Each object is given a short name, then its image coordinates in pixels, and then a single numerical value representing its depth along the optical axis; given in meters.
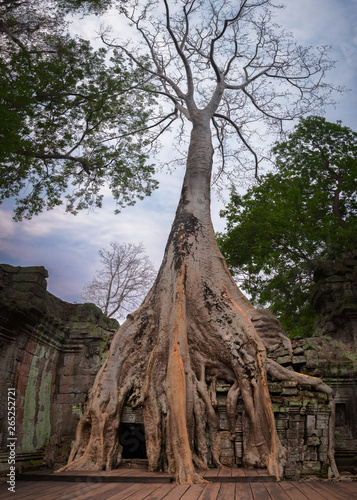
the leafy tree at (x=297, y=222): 9.12
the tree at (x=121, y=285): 14.94
